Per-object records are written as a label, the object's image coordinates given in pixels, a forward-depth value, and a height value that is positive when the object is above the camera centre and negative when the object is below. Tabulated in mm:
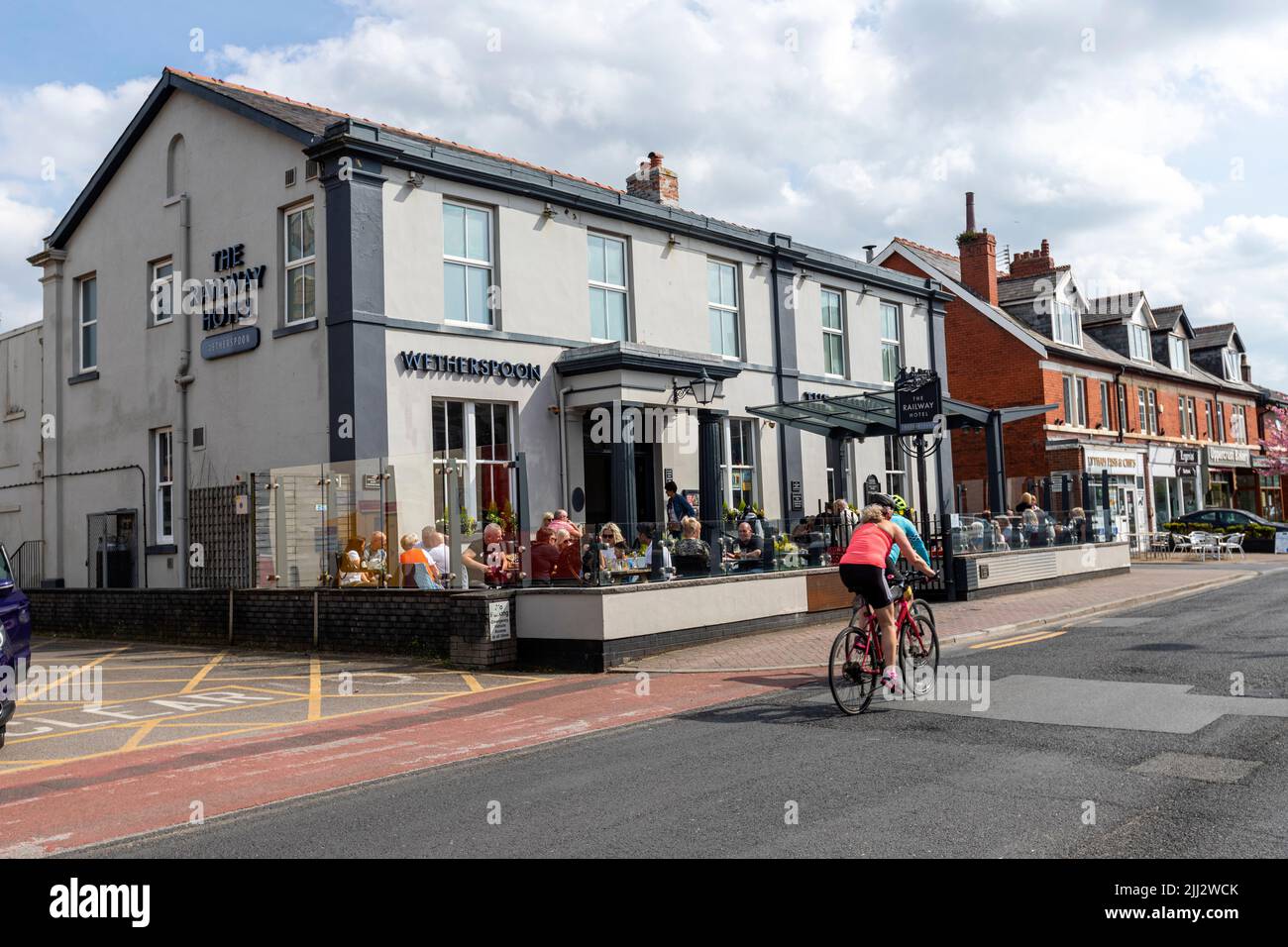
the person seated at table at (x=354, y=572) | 14836 -242
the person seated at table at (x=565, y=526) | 12945 +260
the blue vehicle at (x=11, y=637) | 8547 -597
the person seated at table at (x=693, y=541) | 13914 +5
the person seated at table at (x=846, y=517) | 17766 +312
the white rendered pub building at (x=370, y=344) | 16625 +3870
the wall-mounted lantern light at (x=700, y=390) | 19875 +2885
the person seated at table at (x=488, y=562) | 13180 -147
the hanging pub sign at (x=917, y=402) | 16234 +2043
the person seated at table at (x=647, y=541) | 13266 +30
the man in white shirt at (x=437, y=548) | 14453 +47
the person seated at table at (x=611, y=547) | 12734 -27
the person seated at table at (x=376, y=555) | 14969 -17
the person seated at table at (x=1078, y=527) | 23469 -8
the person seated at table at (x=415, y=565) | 14094 -191
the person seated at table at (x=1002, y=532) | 20464 -46
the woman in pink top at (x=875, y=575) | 9078 -337
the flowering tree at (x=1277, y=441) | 51875 +3939
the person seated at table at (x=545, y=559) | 12898 -141
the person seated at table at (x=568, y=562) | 12773 -183
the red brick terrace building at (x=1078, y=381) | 36375 +5487
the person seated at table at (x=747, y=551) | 14898 -165
